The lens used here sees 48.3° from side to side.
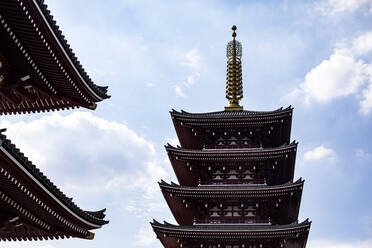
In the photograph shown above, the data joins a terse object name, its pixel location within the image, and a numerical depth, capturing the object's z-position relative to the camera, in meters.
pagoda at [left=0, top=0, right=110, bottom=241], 11.37
